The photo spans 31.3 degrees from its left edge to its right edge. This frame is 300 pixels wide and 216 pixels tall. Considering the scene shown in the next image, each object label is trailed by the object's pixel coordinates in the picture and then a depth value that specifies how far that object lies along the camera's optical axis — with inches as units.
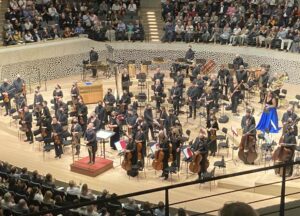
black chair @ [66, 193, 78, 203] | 483.8
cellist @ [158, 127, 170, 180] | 597.3
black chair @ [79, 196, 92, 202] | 474.0
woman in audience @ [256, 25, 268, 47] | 996.6
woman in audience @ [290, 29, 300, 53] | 948.0
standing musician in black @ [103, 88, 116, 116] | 780.0
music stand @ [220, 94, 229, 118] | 761.0
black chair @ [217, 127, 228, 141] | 634.7
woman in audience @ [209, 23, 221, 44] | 1048.2
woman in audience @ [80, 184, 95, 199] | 481.1
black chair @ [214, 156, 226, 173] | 581.6
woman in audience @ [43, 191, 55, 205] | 439.5
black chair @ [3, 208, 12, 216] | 419.8
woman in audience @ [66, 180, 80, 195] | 492.5
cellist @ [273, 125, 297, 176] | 574.2
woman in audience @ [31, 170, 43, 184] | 511.6
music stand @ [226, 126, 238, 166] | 619.6
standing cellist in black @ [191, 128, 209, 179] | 579.5
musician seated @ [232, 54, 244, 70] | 926.8
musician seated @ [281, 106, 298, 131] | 639.6
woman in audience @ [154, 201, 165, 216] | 441.4
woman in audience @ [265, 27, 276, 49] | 984.9
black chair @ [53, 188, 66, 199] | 485.1
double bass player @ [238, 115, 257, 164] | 613.0
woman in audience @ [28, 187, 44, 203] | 454.0
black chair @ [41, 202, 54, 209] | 432.8
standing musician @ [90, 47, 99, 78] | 1046.4
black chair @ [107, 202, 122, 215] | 461.6
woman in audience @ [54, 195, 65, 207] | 450.9
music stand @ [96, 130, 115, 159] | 607.1
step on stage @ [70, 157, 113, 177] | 625.6
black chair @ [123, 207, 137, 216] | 437.3
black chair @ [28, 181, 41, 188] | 497.4
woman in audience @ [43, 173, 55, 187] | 505.4
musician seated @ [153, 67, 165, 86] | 880.3
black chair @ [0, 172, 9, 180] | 521.8
